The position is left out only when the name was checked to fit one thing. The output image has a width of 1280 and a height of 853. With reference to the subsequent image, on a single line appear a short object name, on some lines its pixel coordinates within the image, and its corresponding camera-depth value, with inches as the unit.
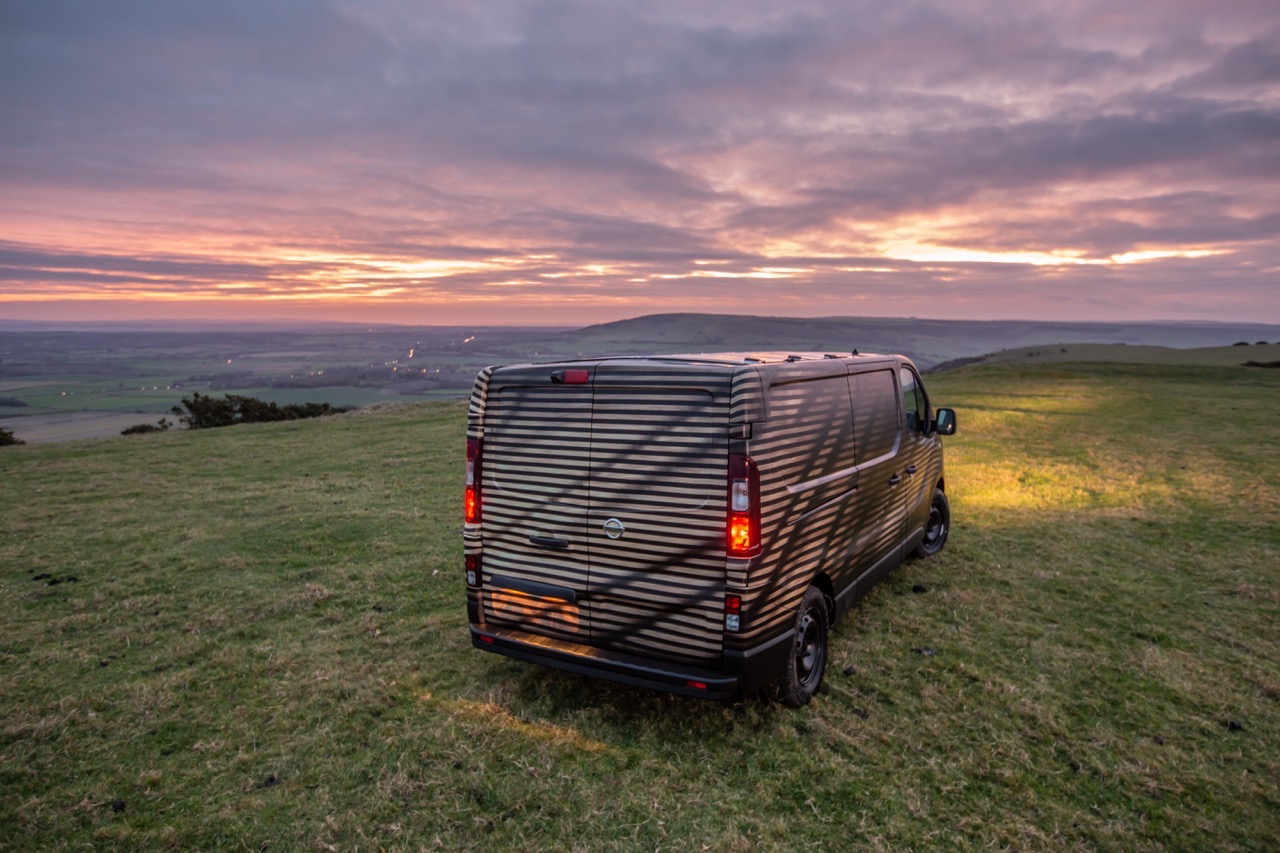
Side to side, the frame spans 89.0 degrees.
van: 159.2
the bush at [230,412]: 1023.0
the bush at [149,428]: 971.5
